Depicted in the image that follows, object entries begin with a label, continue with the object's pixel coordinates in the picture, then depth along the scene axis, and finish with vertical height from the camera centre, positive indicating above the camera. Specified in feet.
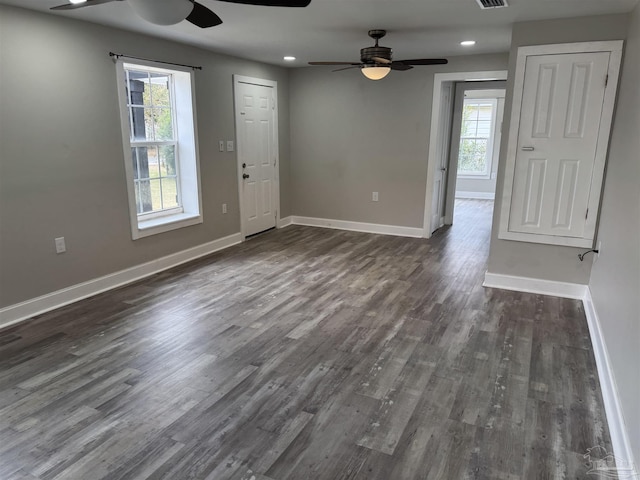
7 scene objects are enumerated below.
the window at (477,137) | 30.91 +0.75
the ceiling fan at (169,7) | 5.81 +1.83
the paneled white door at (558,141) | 11.31 +0.20
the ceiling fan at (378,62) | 12.68 +2.48
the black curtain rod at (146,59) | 12.50 +2.58
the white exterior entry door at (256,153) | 18.33 -0.35
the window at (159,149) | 13.89 -0.19
